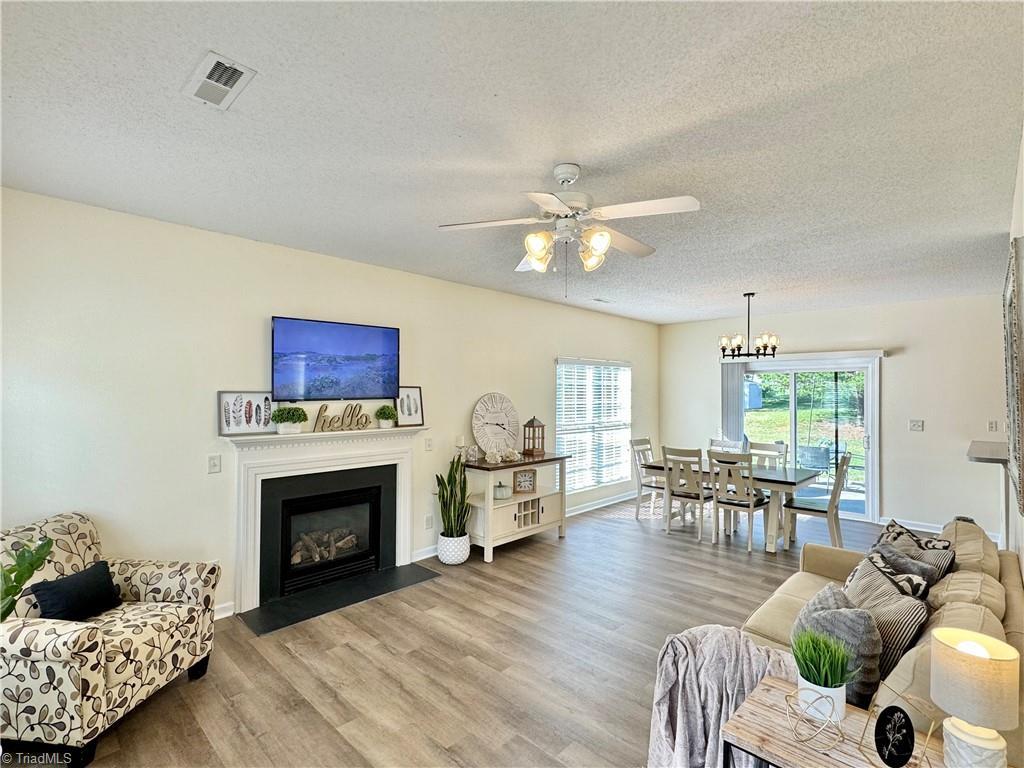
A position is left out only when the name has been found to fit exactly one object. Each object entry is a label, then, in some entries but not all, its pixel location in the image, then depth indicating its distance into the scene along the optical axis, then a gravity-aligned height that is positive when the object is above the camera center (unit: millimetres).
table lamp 1162 -747
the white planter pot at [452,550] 4398 -1455
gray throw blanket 1738 -1097
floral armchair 1937 -1137
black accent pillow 2250 -995
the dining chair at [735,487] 4816 -987
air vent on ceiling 1605 +1080
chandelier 5195 +510
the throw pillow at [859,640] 1646 -847
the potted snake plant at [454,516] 4406 -1165
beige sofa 1542 -876
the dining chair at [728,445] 6536 -730
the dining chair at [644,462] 5959 -926
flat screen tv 3643 +233
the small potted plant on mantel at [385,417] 4180 -229
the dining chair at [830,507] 4535 -1113
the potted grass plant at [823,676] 1449 -860
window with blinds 6289 -412
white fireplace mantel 3436 -574
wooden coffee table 1346 -1020
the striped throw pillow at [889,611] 1780 -863
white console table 4535 -1218
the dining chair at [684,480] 5254 -984
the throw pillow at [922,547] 2340 -820
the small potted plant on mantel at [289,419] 3523 -210
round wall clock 5043 -358
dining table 4660 -912
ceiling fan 2042 +775
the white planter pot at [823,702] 1447 -938
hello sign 3850 -250
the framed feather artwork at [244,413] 3369 -165
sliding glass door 6148 -354
